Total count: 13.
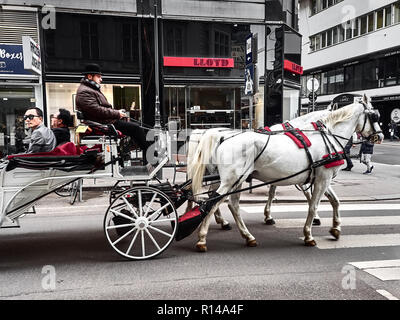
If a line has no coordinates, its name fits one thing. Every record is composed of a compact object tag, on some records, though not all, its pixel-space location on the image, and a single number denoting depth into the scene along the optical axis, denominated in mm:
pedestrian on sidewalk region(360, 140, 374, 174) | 12039
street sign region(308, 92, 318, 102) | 13762
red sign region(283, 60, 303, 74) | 15496
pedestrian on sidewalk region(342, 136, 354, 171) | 12259
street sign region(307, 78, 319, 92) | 13531
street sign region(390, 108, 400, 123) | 28453
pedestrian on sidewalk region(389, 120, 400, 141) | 30094
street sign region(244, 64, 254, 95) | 8164
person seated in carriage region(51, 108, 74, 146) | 4992
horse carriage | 4129
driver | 4211
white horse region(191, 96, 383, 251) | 4621
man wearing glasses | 4359
